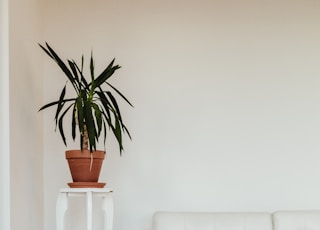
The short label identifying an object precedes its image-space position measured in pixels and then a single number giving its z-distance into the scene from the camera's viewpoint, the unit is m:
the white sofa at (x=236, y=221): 2.59
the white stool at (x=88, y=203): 2.31
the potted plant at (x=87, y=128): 2.30
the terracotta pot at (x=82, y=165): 2.37
